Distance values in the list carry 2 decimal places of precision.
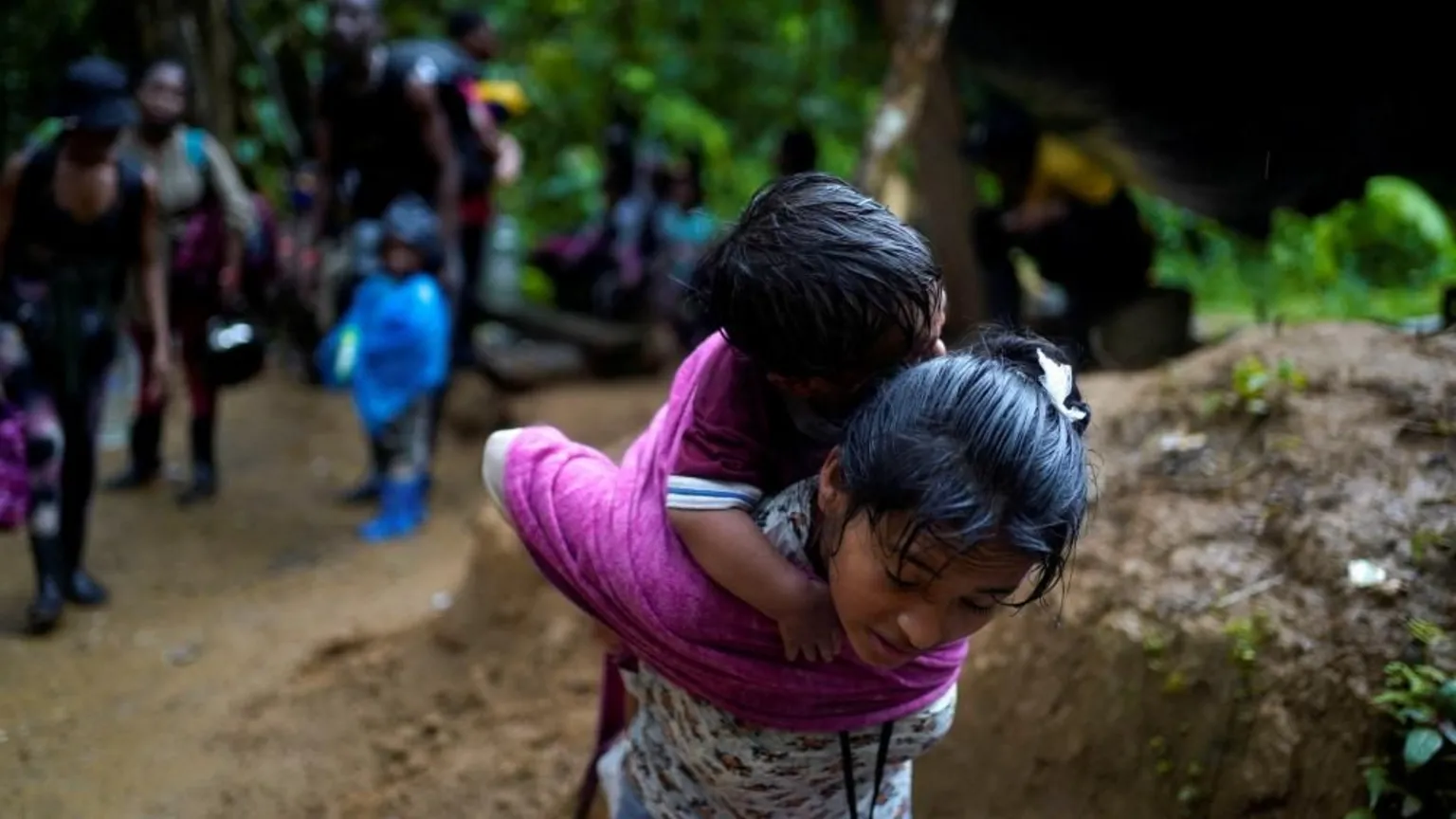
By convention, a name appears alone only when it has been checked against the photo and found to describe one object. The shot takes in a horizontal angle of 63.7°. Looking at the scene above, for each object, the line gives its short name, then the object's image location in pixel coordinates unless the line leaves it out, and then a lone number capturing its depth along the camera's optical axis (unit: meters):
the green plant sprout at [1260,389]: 2.98
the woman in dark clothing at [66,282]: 4.03
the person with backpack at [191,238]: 5.09
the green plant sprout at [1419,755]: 2.04
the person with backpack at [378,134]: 5.48
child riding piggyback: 1.41
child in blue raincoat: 5.31
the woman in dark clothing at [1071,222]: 5.50
